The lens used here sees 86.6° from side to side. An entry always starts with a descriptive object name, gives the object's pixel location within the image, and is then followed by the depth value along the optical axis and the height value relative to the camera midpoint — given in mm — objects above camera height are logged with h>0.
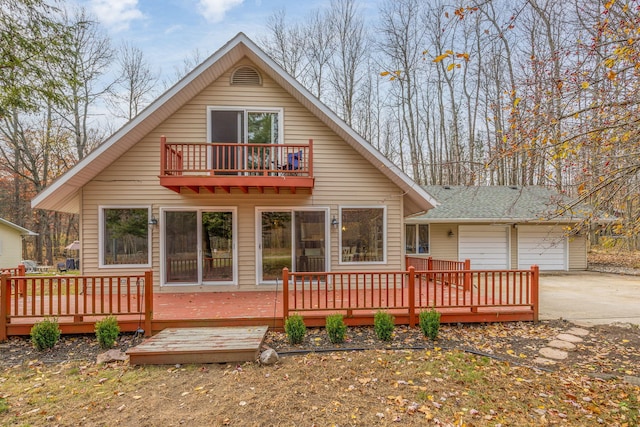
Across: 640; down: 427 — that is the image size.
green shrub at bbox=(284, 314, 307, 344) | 5375 -1761
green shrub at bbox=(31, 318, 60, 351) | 5227 -1776
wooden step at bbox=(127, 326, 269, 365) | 4699 -1844
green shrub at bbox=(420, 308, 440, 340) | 5543 -1734
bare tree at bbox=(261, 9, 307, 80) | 20562 +10771
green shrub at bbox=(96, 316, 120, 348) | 5289 -1759
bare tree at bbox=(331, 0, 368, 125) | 21406 +10607
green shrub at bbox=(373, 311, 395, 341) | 5504 -1761
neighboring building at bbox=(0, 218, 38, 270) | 19516 -1382
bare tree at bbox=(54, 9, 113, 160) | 18484 +7847
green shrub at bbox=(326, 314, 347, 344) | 5418 -1763
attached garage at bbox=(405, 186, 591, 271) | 13688 -983
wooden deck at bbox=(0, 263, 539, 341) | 5738 -1747
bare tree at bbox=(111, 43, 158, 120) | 20266 +8284
